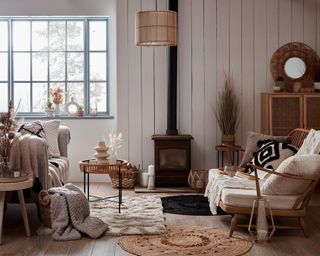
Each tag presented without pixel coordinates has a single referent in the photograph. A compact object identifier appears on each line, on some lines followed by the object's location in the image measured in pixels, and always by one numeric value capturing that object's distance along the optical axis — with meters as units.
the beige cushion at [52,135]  6.96
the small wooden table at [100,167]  6.15
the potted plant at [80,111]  8.45
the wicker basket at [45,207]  5.38
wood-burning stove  7.83
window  8.59
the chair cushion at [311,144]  5.44
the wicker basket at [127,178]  7.82
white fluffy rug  5.36
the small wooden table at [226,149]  7.11
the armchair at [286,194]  5.11
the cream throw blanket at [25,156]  5.49
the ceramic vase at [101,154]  6.27
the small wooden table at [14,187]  4.98
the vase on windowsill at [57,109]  8.56
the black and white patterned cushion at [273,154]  6.01
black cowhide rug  6.33
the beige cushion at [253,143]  6.56
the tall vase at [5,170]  5.09
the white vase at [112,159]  6.26
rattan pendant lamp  6.62
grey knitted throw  5.20
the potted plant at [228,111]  7.97
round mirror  8.01
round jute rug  4.72
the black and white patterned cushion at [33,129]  6.70
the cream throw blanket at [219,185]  5.60
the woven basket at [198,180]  7.63
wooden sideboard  7.61
